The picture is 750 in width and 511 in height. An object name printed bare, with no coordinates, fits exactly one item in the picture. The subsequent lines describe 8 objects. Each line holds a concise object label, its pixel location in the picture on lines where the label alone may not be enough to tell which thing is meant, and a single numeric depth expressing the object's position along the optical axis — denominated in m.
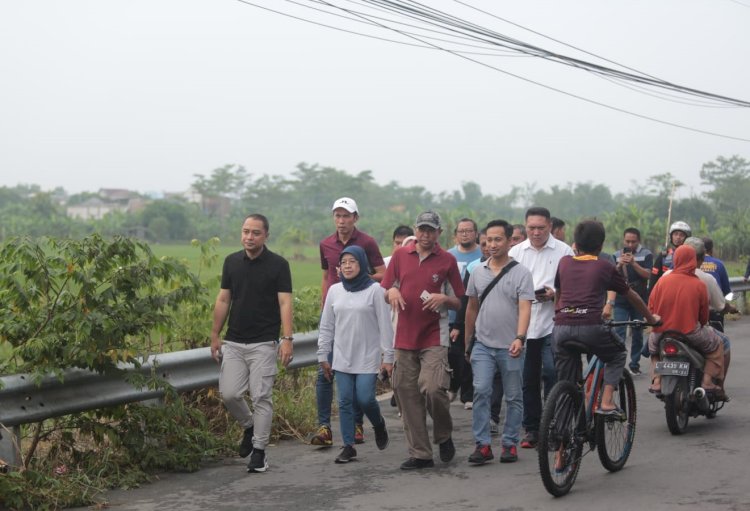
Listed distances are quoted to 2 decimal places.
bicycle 6.68
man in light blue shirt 9.87
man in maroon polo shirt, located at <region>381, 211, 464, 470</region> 7.89
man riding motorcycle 9.02
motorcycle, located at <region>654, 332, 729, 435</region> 8.84
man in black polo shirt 8.06
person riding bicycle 7.42
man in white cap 8.97
